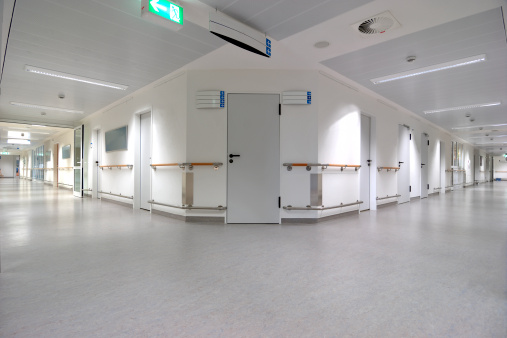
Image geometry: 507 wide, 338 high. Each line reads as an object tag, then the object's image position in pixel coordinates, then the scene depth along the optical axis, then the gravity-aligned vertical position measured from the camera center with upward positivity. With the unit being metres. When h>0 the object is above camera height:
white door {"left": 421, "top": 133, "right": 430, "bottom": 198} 10.18 +0.05
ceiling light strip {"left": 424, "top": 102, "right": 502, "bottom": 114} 7.47 +1.76
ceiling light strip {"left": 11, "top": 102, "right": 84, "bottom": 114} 7.82 +1.85
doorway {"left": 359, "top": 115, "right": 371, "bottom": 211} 6.61 +0.09
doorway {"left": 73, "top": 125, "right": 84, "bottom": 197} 9.59 +0.25
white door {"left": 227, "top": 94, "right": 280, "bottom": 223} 4.93 +0.14
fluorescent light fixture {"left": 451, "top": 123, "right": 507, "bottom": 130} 10.61 +1.68
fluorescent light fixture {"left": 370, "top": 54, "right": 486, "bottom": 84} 4.51 +1.84
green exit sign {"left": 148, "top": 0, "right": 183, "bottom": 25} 2.85 +1.74
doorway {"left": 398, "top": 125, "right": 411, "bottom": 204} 8.41 +0.09
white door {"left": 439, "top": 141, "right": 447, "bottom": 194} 12.26 -0.08
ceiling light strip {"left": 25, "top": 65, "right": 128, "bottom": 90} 5.12 +1.87
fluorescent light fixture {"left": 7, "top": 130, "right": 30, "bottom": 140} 13.98 +1.78
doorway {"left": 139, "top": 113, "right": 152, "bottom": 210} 6.45 +0.14
